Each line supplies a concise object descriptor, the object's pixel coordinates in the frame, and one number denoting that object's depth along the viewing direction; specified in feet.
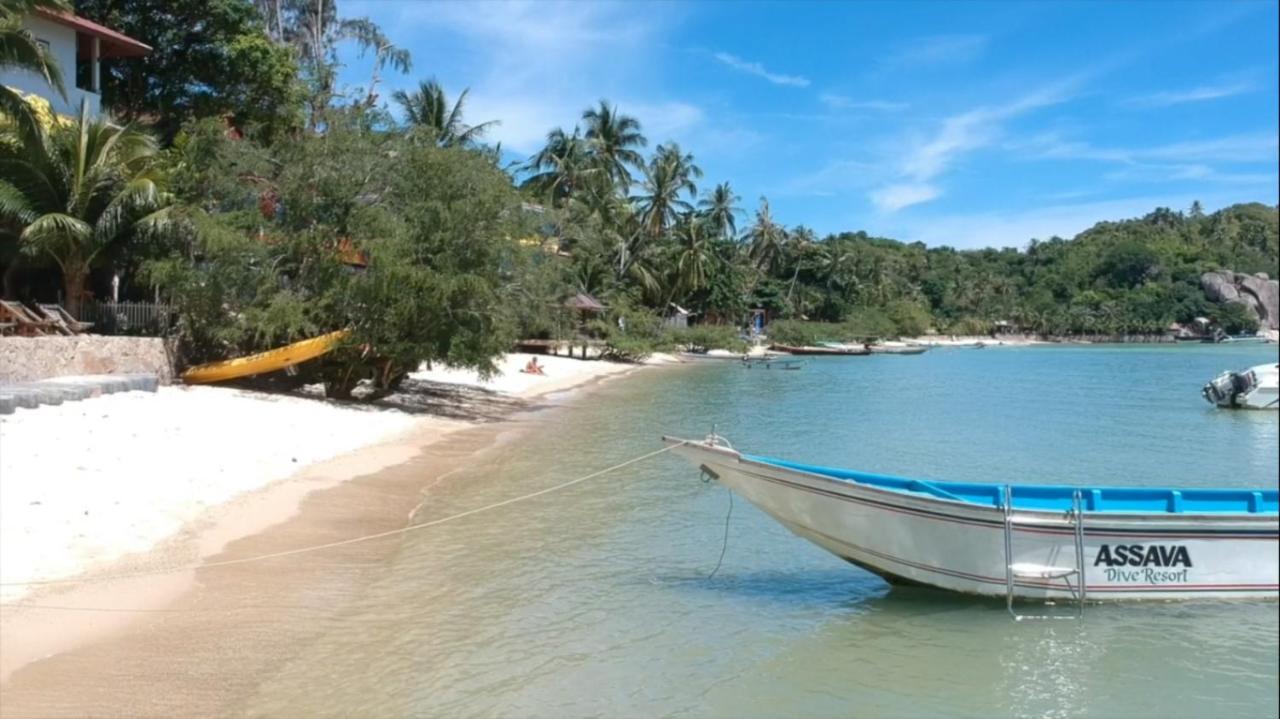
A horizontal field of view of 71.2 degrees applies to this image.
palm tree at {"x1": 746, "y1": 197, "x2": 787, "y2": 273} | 284.82
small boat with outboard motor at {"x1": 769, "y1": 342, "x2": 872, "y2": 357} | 242.37
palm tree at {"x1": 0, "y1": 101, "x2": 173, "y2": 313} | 61.16
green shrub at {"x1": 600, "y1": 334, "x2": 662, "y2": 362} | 171.53
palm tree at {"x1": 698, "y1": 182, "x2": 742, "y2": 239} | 251.60
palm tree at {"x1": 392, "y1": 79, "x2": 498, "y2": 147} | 147.33
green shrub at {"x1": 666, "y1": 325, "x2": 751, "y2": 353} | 211.20
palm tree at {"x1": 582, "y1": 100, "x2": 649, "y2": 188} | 197.88
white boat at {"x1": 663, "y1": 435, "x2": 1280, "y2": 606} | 27.84
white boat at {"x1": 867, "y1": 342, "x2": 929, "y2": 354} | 267.80
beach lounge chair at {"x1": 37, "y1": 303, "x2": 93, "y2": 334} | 61.21
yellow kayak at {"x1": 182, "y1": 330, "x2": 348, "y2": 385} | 66.80
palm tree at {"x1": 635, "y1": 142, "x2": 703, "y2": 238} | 213.05
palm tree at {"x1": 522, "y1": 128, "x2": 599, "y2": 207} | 182.70
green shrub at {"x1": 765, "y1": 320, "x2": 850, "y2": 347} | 255.91
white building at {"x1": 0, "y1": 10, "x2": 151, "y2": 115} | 71.91
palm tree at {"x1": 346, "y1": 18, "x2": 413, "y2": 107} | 130.00
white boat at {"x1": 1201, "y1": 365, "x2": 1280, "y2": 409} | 104.58
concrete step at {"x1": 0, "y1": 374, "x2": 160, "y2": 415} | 43.52
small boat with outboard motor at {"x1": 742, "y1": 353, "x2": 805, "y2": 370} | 178.11
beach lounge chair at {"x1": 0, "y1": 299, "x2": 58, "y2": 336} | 56.80
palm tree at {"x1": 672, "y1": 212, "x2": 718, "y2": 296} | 214.69
